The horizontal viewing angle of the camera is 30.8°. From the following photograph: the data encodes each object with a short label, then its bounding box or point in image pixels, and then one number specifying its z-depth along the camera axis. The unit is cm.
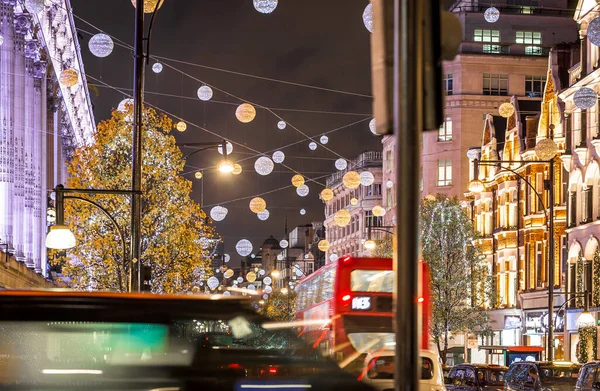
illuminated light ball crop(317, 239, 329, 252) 6656
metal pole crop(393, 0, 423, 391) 511
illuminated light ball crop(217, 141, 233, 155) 2971
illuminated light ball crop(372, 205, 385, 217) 7337
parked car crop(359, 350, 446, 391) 1963
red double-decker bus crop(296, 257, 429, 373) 2645
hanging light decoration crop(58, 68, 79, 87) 3152
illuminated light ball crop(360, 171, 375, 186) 5632
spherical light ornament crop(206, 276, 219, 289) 7171
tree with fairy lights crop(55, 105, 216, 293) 4234
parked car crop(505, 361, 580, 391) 2377
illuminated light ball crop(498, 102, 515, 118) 5734
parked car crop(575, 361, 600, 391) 2116
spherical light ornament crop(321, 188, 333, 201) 5504
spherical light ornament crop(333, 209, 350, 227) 5056
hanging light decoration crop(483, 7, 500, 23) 3808
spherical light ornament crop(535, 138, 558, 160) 4065
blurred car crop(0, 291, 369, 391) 671
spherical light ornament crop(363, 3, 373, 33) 2419
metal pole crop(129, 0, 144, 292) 2316
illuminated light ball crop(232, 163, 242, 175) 3934
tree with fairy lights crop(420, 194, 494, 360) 6100
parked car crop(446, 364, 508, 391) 2955
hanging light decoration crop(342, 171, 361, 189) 4379
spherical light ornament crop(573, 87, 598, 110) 3541
